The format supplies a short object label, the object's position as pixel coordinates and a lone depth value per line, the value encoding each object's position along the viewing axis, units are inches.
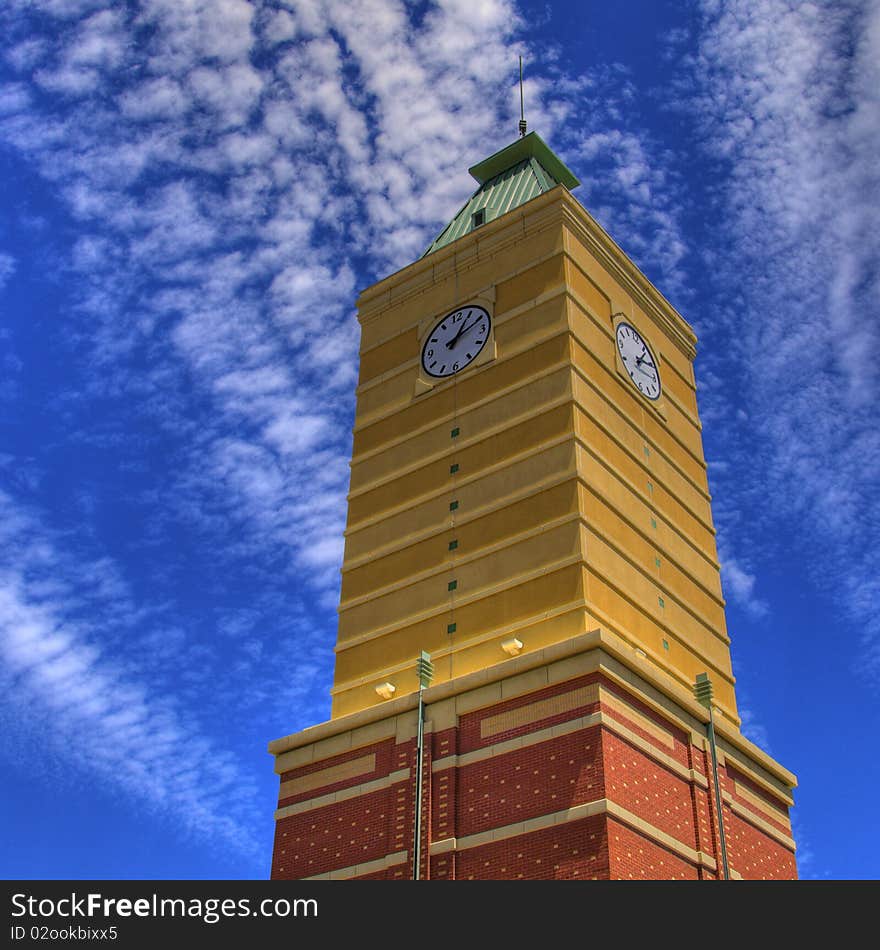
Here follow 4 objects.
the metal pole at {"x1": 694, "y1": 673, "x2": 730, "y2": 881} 1384.1
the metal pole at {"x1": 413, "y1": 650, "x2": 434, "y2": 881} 1279.5
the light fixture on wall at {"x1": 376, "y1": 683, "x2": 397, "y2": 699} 1440.7
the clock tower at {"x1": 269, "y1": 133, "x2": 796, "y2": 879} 1273.4
